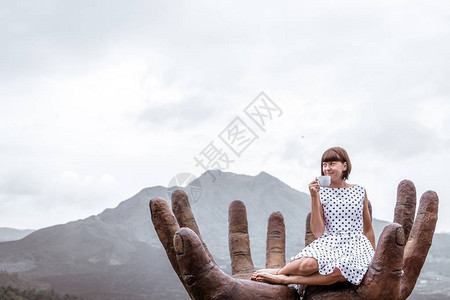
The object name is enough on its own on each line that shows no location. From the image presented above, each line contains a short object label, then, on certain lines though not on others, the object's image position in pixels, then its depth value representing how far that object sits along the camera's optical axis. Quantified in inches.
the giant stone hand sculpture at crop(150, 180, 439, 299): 159.2
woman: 169.6
